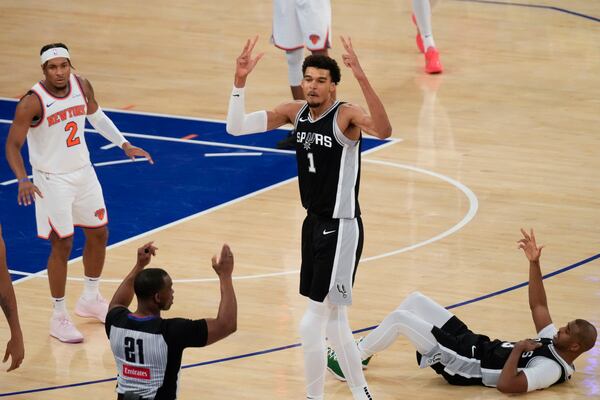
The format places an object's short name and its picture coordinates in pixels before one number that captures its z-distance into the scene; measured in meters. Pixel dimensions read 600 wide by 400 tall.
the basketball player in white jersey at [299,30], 30.00
